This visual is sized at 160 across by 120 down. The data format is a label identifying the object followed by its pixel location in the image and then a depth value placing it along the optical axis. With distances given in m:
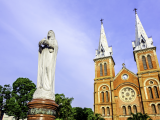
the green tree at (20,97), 20.68
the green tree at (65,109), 24.73
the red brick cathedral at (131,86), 25.55
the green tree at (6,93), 23.57
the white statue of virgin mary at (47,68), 5.44
